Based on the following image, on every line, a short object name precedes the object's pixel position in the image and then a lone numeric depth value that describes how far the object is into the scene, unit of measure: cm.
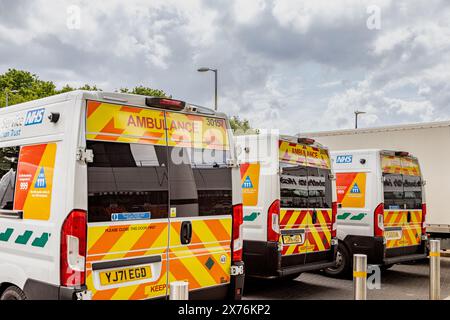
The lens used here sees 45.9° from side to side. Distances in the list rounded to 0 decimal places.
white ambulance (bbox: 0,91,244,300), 417
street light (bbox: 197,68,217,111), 2636
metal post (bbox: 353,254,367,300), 493
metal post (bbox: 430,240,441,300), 692
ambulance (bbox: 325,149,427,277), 918
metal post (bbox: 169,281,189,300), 316
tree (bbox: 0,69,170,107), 3956
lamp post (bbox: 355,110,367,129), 4675
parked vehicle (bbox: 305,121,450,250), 1122
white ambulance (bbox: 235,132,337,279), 734
